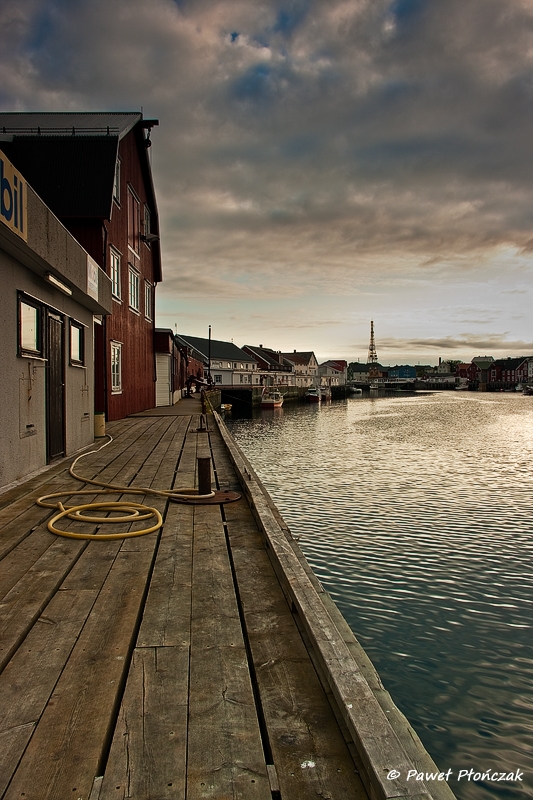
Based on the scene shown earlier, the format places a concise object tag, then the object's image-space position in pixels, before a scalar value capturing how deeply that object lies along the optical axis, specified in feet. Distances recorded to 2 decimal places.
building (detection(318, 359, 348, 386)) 455.26
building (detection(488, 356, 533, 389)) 552.41
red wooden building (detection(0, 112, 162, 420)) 55.42
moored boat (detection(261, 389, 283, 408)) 195.00
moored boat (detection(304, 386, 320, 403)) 267.59
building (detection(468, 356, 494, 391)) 610.24
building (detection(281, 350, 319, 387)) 386.32
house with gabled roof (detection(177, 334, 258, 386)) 260.21
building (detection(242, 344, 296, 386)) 309.90
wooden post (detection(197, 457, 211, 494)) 23.20
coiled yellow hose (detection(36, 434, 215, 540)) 17.74
